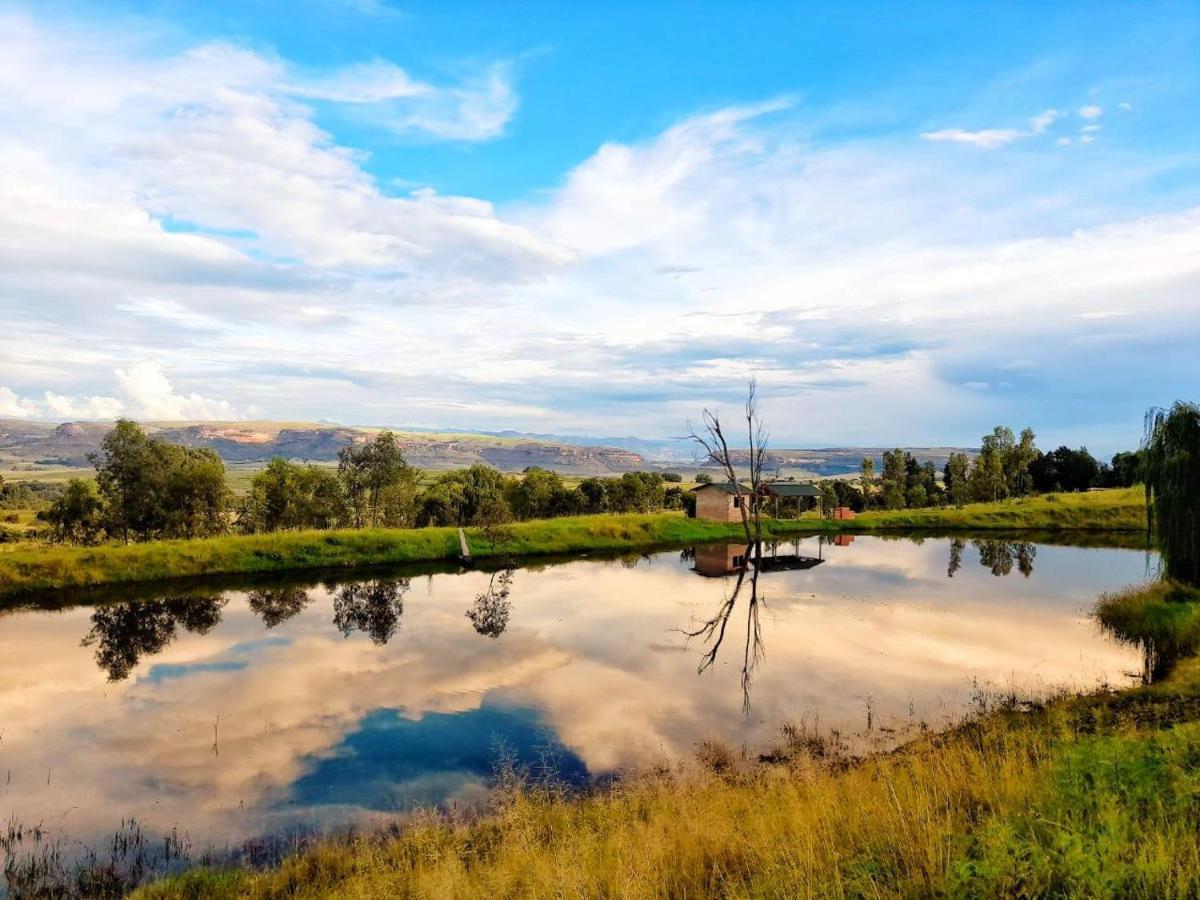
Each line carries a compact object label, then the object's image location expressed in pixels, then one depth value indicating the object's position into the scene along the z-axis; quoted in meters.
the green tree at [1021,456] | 82.50
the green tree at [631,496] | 79.19
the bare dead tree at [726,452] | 43.88
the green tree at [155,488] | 42.44
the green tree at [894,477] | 89.31
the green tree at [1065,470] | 95.12
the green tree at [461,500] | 65.82
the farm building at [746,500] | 69.88
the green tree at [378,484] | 56.62
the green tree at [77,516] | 43.38
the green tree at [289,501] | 50.38
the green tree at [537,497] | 71.75
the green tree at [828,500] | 83.26
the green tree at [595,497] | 79.06
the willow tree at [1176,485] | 24.66
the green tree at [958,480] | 86.81
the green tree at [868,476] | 98.56
